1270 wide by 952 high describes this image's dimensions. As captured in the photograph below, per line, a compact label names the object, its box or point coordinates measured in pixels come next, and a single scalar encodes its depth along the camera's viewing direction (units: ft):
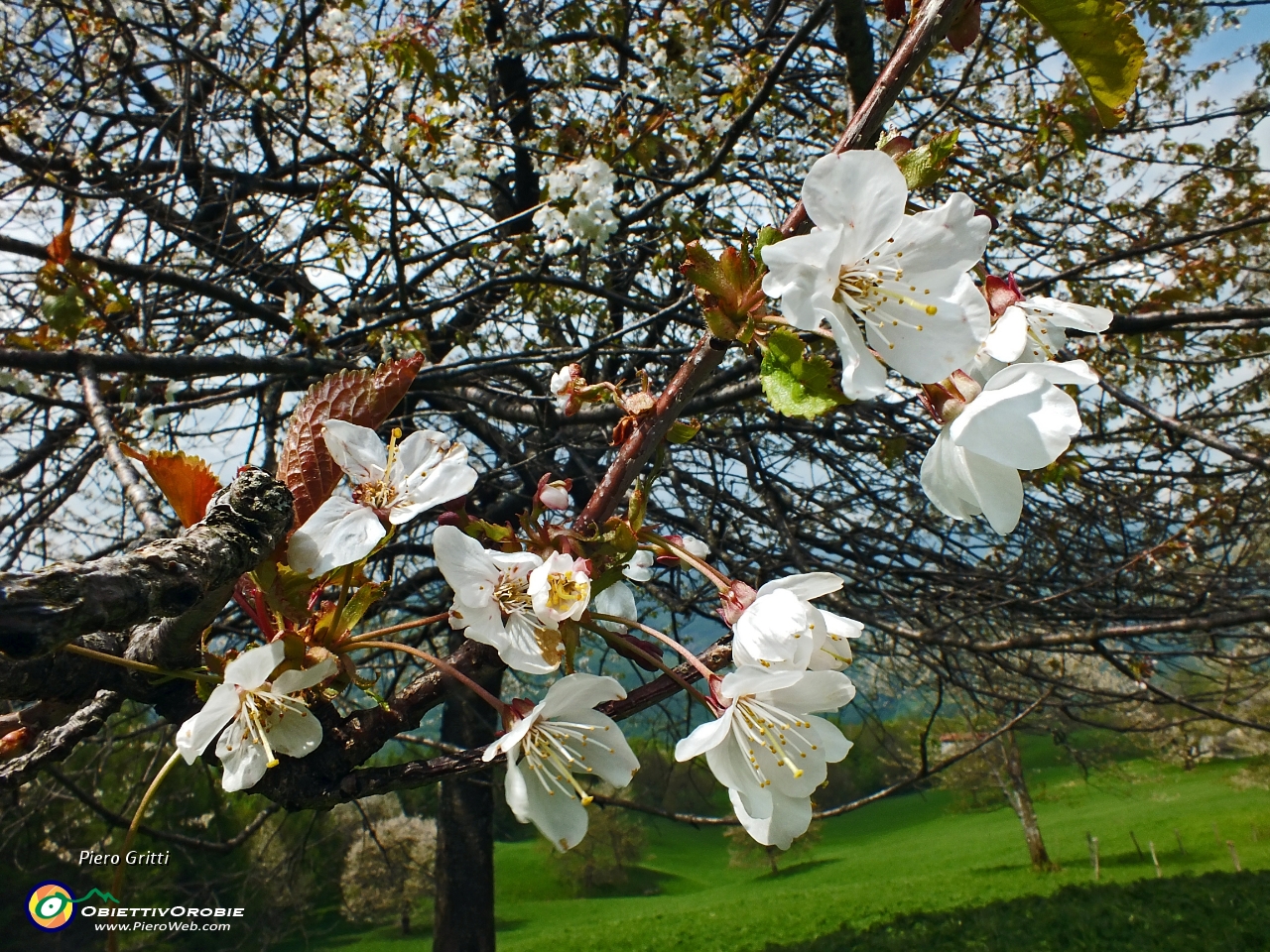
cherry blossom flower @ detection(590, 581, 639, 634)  0.56
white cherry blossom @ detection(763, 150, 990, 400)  0.37
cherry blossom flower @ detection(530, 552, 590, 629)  0.41
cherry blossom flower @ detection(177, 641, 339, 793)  0.41
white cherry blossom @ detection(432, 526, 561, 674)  0.42
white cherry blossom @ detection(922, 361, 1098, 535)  0.39
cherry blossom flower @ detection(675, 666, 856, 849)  0.42
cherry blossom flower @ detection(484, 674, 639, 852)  0.44
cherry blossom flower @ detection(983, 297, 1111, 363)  0.40
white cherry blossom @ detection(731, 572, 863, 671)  0.41
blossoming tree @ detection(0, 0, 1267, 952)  0.40
